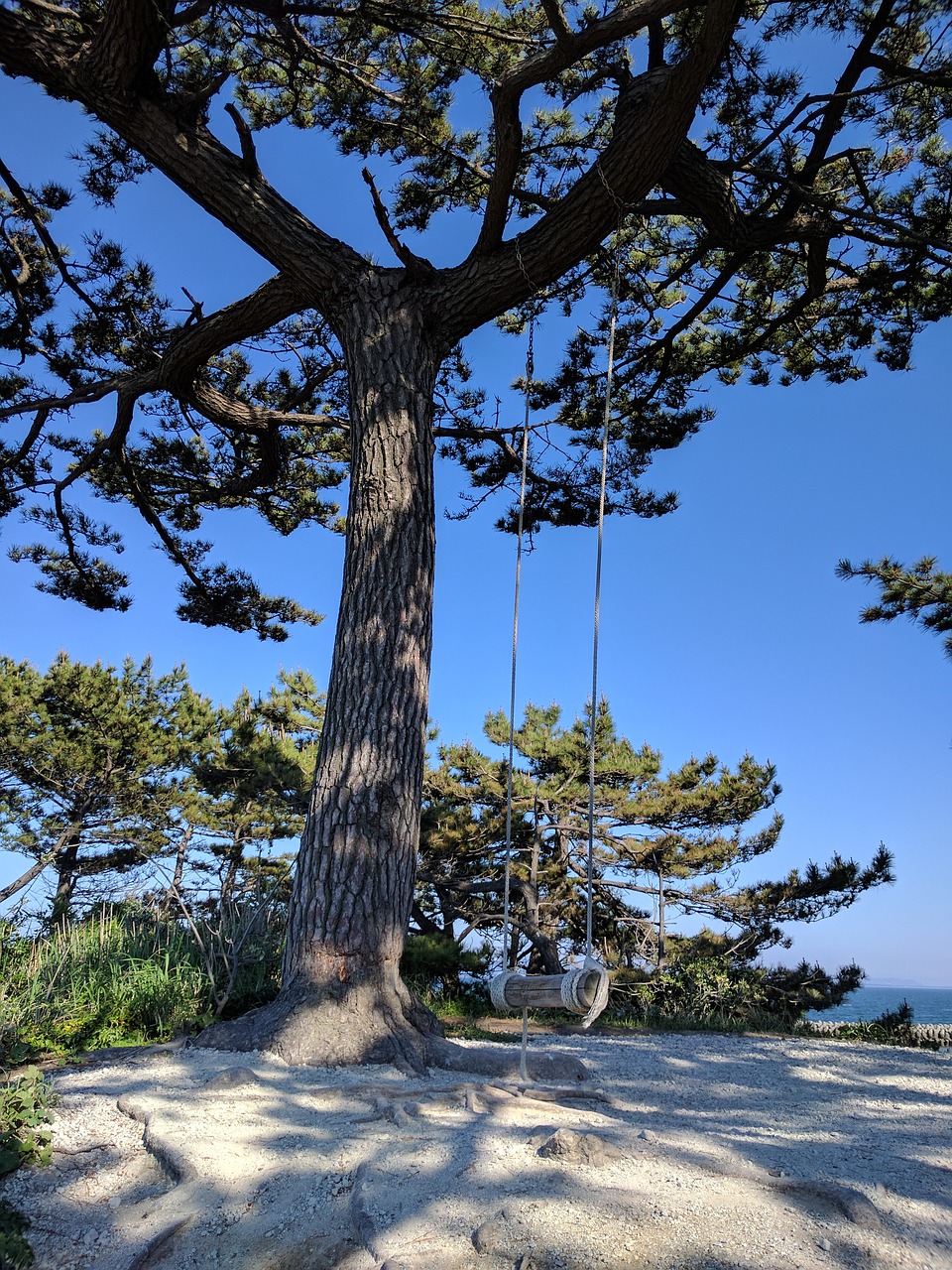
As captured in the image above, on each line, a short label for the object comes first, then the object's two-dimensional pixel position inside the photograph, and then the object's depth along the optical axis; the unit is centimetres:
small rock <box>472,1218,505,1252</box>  172
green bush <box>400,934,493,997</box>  730
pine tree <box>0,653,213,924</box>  1063
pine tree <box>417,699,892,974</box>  849
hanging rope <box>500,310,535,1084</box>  299
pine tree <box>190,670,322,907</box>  877
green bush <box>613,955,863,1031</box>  733
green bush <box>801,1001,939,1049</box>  609
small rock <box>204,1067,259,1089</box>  294
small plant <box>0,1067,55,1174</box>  227
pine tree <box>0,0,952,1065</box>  396
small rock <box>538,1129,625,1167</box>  215
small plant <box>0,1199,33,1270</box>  181
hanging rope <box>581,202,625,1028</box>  268
